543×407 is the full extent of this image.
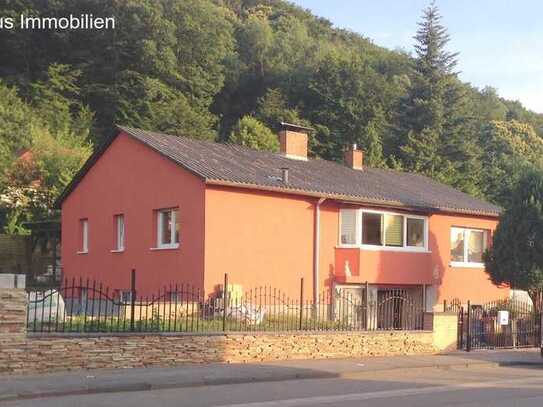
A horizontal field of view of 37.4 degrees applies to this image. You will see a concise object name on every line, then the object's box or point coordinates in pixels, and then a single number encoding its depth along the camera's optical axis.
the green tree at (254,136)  53.12
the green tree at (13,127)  48.81
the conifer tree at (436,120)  60.00
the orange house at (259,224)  23.38
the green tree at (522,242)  24.64
